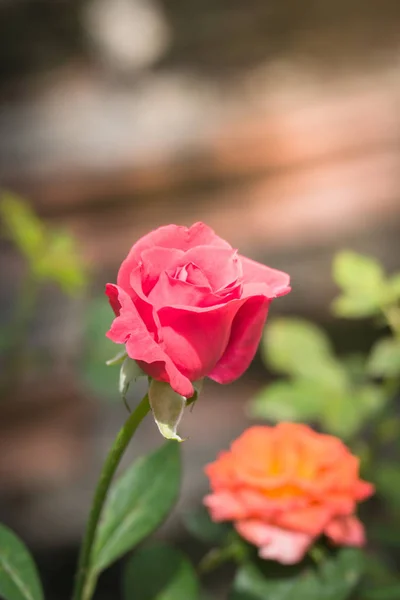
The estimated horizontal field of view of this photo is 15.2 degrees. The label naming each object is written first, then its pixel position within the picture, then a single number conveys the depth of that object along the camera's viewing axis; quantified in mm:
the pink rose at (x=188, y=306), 555
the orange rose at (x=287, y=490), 674
